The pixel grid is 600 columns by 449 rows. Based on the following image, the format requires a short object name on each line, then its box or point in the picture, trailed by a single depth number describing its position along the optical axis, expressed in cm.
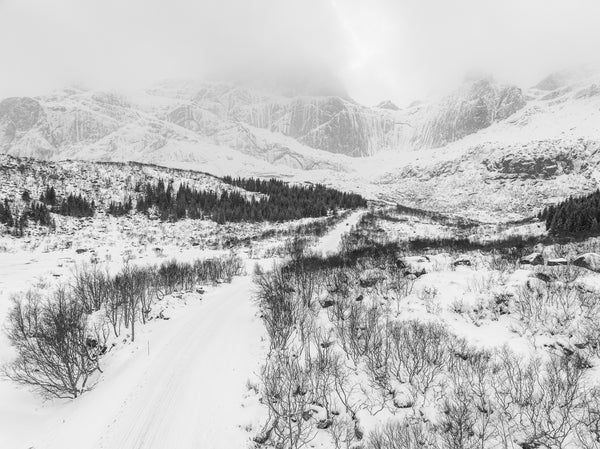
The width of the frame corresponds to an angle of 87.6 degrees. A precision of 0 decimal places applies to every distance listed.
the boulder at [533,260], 2067
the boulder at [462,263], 2178
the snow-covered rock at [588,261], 1700
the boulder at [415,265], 1956
